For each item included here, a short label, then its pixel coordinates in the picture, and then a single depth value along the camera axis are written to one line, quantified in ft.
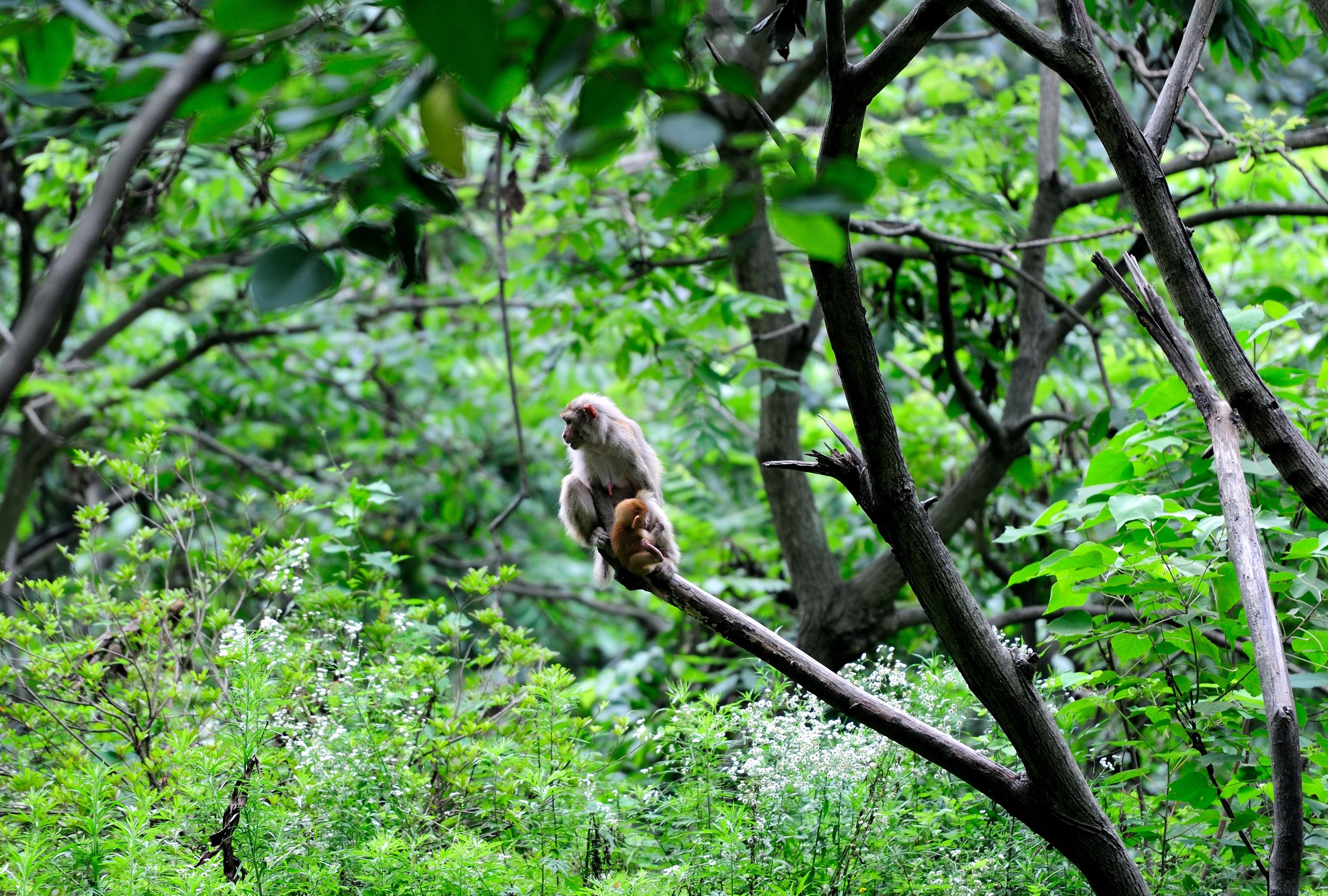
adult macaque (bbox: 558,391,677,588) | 71.27
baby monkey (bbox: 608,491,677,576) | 69.48
